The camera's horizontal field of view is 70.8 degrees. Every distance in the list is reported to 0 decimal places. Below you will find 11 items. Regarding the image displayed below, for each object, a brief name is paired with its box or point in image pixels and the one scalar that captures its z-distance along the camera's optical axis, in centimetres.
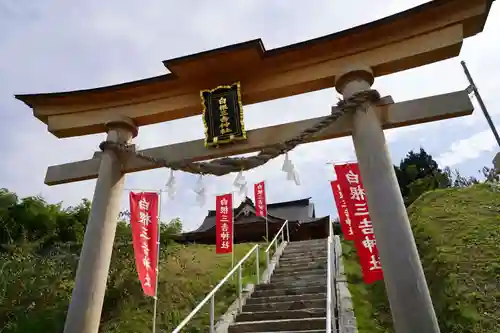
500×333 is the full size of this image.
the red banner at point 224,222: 1160
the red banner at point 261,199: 1591
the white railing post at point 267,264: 960
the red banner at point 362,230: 521
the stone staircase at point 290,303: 579
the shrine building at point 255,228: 1921
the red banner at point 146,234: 541
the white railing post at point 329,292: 428
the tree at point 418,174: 1872
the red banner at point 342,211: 774
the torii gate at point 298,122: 341
